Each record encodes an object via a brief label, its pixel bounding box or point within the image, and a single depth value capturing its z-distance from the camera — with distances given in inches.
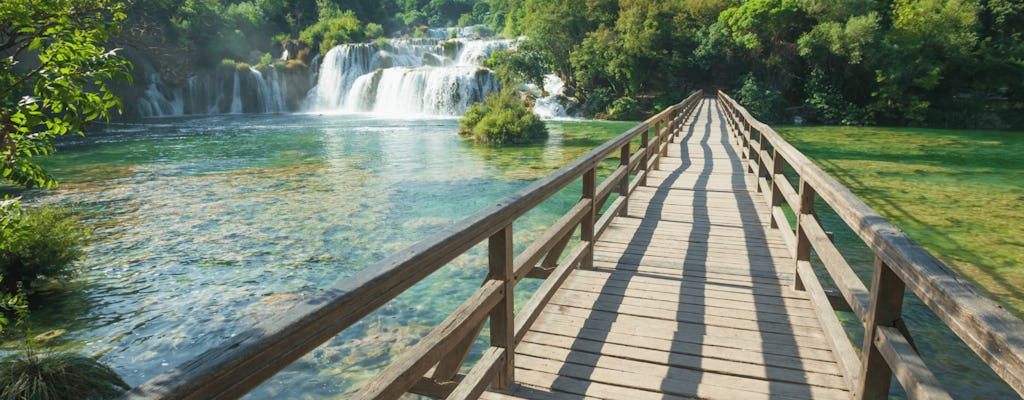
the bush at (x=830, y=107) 1400.1
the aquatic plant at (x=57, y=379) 172.6
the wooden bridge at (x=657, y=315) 64.1
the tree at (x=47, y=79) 144.0
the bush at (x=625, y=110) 1465.3
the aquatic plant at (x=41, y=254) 293.7
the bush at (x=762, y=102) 1408.7
